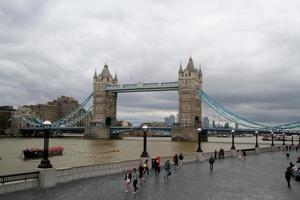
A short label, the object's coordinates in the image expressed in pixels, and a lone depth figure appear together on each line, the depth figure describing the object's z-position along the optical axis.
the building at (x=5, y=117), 154.62
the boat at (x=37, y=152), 46.03
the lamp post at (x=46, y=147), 16.00
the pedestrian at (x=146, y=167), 20.25
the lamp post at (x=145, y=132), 22.33
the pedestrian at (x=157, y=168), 20.33
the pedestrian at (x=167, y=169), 19.42
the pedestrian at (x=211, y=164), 23.74
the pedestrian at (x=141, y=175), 17.34
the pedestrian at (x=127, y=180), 15.50
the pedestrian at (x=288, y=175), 17.34
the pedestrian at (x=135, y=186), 15.34
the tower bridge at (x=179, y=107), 107.19
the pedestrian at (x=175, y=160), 24.40
